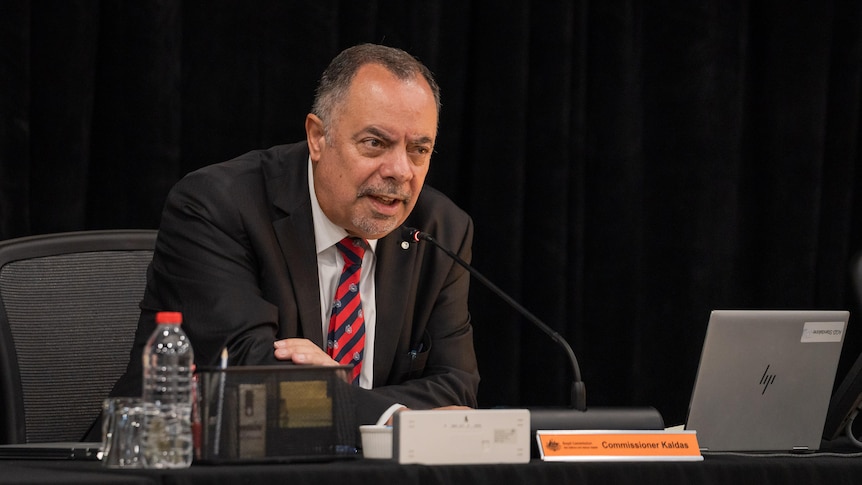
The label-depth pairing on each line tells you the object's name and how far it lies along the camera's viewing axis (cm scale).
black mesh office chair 668
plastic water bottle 584
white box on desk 592
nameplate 603
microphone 610
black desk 575
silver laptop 621
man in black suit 664
